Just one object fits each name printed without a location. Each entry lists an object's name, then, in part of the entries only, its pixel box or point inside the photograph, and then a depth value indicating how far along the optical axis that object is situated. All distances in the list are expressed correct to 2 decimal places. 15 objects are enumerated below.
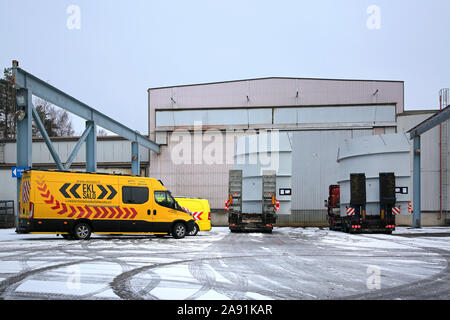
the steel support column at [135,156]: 30.67
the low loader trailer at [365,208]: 20.91
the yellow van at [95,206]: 15.04
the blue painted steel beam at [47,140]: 19.11
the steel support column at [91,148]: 23.58
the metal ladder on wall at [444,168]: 33.09
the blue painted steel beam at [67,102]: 18.15
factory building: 33.50
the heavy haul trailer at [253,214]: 22.02
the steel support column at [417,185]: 27.47
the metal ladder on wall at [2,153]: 38.44
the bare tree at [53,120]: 57.25
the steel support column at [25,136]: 17.81
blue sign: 16.81
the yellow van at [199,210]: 20.89
